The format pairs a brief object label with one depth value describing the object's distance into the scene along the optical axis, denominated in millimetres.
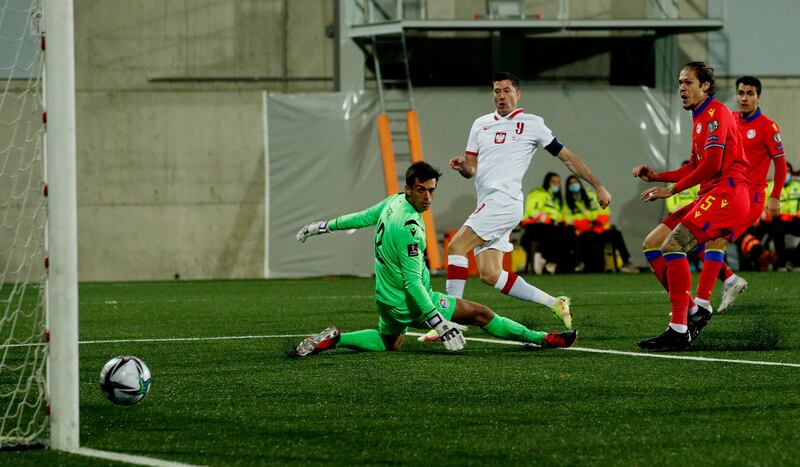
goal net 9320
